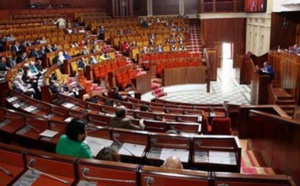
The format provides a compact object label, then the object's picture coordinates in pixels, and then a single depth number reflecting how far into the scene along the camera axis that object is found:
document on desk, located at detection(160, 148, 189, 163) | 2.37
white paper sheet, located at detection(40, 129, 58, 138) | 2.86
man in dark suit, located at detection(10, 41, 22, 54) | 8.05
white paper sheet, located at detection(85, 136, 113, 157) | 2.49
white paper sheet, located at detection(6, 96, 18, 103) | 4.36
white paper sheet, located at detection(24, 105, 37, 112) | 3.94
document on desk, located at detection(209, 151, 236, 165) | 2.35
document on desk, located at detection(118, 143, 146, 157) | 2.44
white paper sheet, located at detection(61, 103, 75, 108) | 4.46
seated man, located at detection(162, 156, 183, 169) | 1.85
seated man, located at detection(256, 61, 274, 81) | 7.86
